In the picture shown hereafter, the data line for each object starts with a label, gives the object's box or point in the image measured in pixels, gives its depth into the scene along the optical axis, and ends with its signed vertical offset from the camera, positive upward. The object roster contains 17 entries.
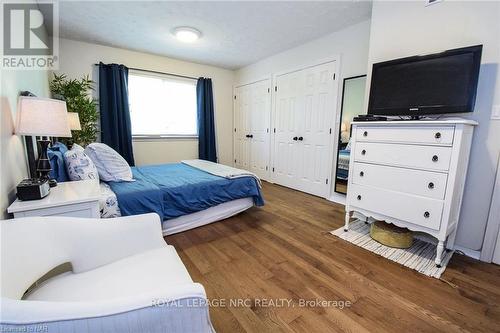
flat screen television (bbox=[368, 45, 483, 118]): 1.72 +0.49
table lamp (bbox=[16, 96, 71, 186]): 1.31 +0.07
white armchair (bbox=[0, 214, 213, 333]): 0.56 -0.51
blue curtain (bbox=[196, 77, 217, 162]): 4.78 +0.29
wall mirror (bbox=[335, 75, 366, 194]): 3.01 +0.33
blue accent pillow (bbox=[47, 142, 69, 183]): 1.90 -0.32
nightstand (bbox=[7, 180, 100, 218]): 1.27 -0.44
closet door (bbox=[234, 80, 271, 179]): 4.55 +0.18
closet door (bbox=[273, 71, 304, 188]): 3.88 +0.15
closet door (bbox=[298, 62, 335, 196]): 3.39 +0.15
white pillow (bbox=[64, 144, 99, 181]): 1.93 -0.31
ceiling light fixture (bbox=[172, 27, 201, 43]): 3.11 +1.41
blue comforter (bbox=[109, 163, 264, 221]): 2.05 -0.59
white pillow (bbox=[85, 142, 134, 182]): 2.26 -0.33
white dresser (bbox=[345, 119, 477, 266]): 1.68 -0.26
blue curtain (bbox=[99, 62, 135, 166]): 3.77 +0.41
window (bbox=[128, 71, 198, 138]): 4.22 +0.54
